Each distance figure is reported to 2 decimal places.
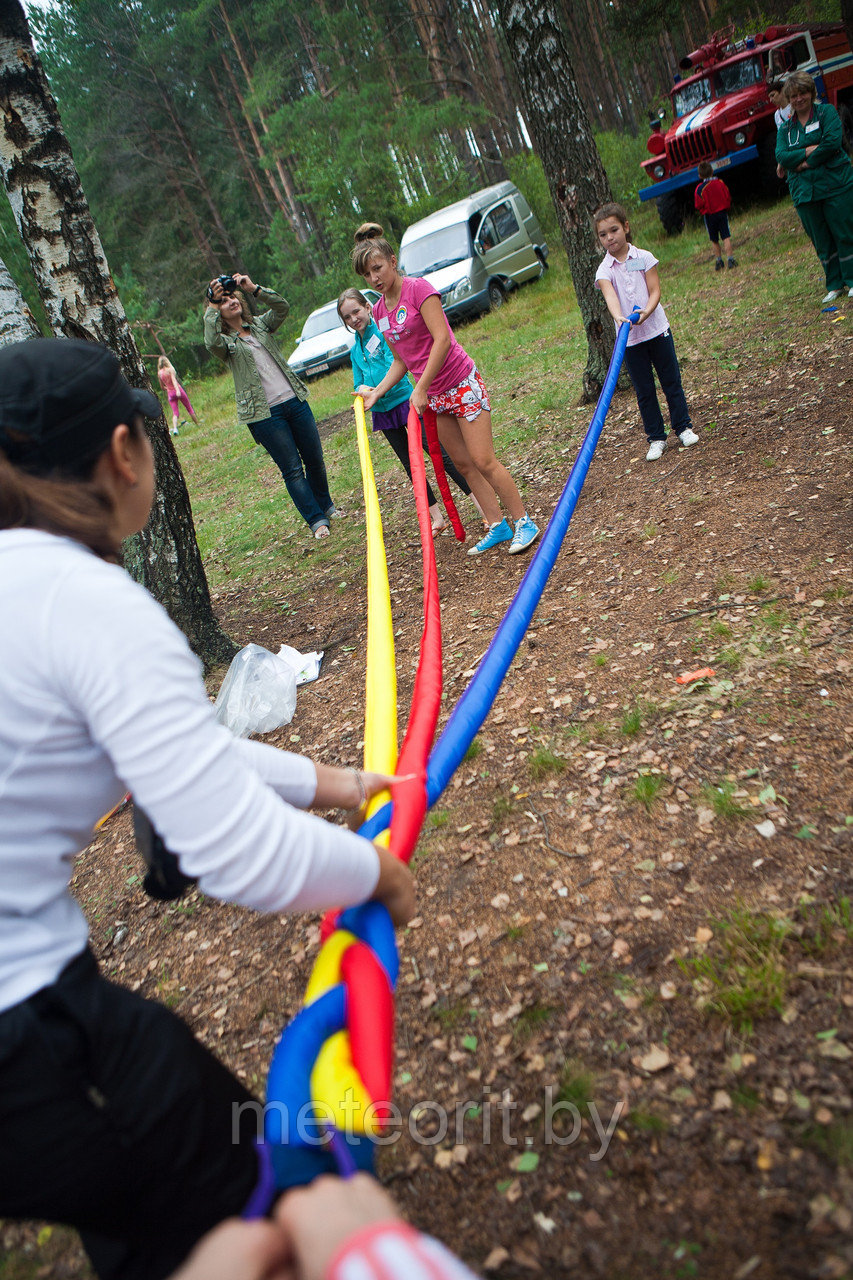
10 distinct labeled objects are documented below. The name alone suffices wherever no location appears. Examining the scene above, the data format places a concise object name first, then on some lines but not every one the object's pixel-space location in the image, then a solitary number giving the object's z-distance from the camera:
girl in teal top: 6.07
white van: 17.06
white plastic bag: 4.61
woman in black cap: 1.13
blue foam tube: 2.06
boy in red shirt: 12.09
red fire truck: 14.35
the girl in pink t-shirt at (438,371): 4.91
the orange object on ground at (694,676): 3.70
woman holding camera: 6.59
